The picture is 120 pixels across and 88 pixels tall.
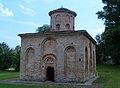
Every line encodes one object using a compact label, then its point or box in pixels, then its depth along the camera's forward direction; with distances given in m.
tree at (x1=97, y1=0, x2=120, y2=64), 14.57
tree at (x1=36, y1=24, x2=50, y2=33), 29.22
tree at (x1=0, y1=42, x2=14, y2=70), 32.13
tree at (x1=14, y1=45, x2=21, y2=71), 29.67
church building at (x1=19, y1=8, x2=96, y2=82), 12.55
